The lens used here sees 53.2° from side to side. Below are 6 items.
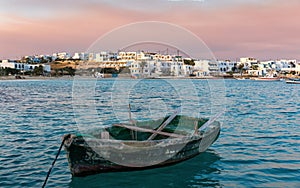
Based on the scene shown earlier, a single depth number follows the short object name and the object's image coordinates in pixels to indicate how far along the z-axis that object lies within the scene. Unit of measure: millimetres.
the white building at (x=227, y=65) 162000
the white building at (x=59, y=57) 189900
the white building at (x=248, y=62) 178050
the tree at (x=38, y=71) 129750
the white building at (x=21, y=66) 131725
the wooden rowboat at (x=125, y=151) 8062
